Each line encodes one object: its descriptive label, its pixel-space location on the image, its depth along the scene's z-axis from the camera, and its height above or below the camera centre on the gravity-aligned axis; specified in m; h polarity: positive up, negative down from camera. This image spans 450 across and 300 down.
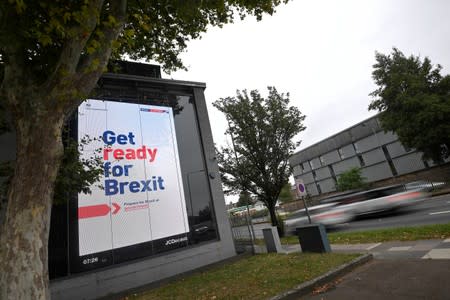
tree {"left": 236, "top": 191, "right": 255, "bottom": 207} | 15.76 +1.02
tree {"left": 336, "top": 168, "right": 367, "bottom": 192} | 34.69 +1.56
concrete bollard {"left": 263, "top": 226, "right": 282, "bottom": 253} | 9.84 -1.19
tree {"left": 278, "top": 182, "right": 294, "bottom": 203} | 55.95 +2.18
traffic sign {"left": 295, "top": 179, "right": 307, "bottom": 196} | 9.98 +0.58
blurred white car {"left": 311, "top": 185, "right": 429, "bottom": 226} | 14.48 -0.89
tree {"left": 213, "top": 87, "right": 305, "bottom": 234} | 15.71 +3.75
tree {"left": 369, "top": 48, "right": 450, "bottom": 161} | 23.92 +7.52
